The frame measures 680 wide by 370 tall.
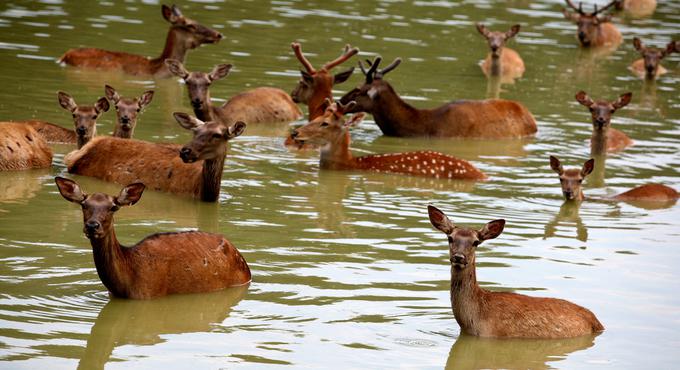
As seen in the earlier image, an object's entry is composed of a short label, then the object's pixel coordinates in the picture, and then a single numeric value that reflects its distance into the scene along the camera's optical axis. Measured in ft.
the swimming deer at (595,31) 84.02
